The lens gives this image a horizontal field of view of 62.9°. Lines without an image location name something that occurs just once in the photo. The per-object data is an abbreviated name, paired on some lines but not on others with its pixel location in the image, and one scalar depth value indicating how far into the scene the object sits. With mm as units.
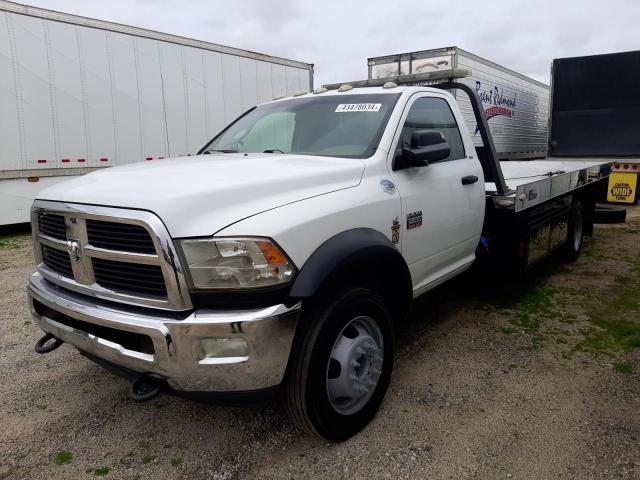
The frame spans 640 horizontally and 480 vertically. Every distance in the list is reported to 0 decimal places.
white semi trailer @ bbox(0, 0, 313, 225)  8305
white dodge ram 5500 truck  2283
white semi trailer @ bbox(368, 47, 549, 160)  12770
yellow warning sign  11330
